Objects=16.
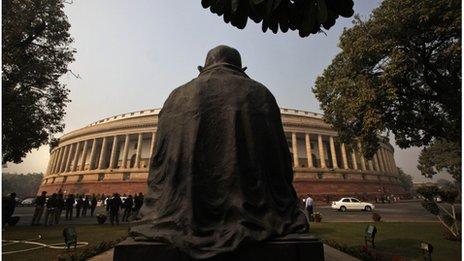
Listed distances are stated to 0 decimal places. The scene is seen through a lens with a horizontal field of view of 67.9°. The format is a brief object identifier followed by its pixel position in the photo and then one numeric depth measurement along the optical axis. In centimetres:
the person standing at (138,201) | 1569
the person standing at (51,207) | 1426
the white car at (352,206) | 2692
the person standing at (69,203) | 1809
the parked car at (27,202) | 3808
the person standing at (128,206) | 1734
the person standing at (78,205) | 1979
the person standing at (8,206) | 1293
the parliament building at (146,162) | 4456
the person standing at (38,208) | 1436
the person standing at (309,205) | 1875
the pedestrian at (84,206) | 2099
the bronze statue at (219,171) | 273
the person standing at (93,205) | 2188
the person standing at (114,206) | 1515
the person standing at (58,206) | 1487
